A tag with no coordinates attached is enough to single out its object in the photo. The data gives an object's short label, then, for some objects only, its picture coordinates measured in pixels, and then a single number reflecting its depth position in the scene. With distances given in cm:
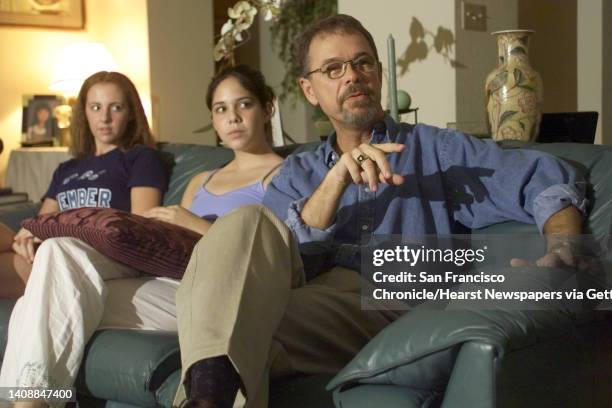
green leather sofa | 122
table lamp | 471
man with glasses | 149
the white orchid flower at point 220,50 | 301
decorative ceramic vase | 220
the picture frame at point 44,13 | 483
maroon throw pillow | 193
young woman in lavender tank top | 241
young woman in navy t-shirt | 271
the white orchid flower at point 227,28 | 300
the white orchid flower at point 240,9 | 297
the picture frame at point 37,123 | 484
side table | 419
